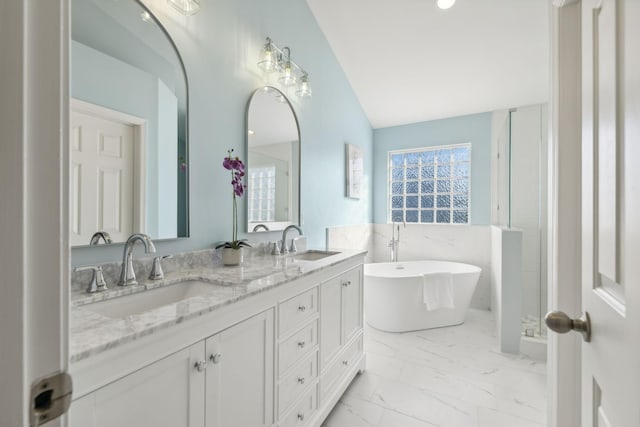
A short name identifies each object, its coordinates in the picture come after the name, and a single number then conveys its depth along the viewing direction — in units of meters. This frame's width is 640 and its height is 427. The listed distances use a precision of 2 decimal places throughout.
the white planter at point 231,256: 1.64
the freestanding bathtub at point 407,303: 2.92
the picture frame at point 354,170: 3.46
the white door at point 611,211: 0.47
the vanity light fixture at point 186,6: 1.44
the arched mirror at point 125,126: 1.13
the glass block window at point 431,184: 3.85
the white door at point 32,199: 0.32
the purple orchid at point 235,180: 1.66
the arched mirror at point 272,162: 2.01
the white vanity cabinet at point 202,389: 0.70
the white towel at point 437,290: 2.91
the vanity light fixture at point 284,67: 2.02
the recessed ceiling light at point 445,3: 2.30
